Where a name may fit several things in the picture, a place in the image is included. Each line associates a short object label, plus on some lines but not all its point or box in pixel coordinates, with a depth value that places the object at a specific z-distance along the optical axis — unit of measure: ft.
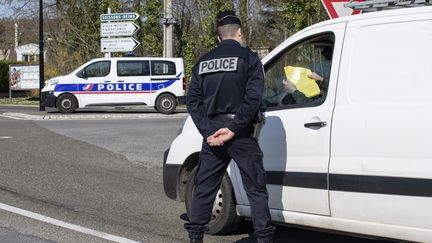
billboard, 93.81
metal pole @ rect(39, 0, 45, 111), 79.41
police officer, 14.38
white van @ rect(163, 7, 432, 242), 13.55
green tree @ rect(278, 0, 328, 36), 69.21
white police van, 65.87
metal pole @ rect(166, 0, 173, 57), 82.33
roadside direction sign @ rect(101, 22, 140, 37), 78.07
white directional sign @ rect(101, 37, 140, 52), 78.48
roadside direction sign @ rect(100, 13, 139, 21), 77.07
